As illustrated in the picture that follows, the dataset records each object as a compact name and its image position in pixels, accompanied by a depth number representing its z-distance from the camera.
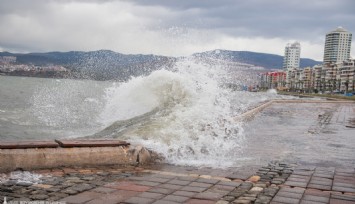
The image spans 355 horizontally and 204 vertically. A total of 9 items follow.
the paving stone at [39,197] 3.48
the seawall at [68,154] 4.46
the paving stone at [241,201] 3.63
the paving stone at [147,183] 4.20
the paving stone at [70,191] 3.71
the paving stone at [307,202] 3.70
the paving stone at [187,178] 4.48
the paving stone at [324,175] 4.95
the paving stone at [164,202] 3.53
